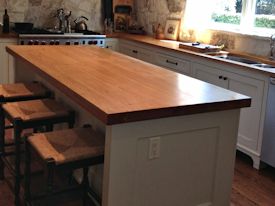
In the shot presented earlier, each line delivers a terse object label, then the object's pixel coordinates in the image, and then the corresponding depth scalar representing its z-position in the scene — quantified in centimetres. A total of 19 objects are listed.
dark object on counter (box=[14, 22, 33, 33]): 500
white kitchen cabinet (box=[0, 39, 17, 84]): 467
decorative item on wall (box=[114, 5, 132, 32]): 595
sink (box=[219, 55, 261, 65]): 398
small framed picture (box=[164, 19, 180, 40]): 525
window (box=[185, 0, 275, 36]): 418
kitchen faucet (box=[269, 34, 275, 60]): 392
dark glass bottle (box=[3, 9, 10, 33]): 491
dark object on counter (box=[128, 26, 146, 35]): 579
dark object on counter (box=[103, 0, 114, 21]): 582
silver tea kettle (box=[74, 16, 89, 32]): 543
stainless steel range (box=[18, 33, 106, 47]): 465
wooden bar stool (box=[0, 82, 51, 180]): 295
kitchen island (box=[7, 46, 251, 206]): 193
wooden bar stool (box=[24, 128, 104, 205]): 199
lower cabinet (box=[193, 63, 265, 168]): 347
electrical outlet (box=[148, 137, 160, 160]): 202
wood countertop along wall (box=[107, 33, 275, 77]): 343
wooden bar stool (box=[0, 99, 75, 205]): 250
